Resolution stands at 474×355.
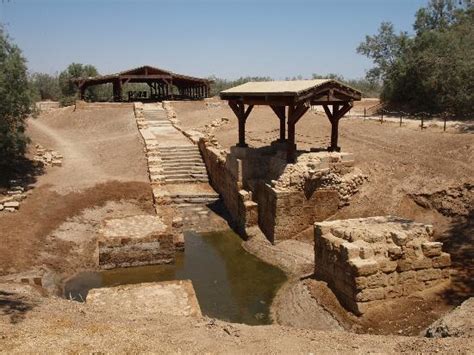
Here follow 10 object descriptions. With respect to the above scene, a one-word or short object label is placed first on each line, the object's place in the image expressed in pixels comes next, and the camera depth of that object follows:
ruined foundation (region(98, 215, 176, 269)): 12.07
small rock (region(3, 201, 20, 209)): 14.13
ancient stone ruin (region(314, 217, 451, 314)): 8.64
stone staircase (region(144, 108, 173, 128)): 27.73
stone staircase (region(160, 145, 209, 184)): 19.11
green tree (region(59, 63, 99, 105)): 46.81
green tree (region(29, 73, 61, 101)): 53.33
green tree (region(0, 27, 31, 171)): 15.96
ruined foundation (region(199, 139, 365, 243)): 13.00
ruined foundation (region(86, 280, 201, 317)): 8.70
